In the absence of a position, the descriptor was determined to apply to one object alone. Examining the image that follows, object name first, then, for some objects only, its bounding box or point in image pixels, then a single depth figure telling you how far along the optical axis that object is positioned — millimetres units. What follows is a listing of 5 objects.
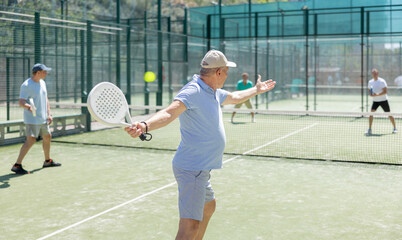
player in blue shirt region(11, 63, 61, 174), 8258
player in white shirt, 13211
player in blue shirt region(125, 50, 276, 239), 3697
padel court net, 10250
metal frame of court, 16036
